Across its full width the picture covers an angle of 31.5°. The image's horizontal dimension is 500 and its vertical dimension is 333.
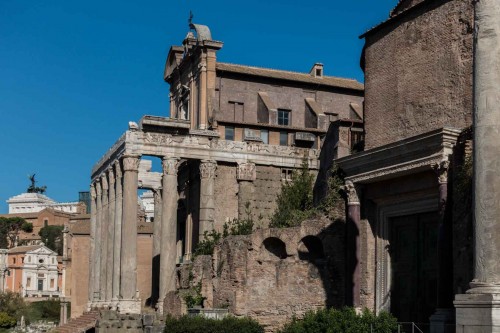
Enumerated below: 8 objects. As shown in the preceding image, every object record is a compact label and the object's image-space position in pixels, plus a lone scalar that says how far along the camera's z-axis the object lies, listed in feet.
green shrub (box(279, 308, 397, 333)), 85.92
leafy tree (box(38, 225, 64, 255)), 513.04
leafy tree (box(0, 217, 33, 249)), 520.01
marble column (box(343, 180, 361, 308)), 98.58
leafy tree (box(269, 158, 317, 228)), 154.86
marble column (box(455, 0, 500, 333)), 56.08
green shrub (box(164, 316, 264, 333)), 101.45
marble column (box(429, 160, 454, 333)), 83.51
